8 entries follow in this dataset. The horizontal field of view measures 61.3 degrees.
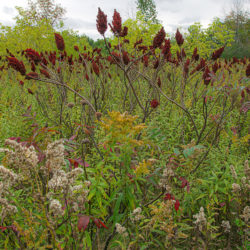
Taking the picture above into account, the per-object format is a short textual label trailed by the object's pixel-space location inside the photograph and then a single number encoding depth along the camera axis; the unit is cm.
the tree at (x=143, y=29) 766
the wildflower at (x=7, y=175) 85
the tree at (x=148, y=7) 3722
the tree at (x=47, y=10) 2697
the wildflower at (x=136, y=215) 105
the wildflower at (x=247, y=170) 131
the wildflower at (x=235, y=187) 122
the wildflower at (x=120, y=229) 101
